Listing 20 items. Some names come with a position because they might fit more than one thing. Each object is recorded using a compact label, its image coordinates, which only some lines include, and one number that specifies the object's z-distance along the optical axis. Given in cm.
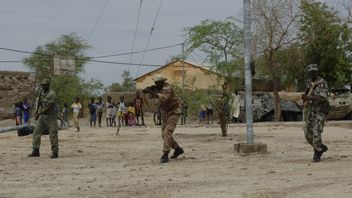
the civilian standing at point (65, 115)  2688
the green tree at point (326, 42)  3769
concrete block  1224
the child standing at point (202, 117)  2820
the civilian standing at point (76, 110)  2390
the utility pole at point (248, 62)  1254
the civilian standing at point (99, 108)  2859
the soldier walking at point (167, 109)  1110
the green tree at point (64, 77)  4175
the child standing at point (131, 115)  2795
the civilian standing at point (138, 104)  2759
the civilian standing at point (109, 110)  2854
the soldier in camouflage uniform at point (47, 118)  1249
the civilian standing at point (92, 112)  2783
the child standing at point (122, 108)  2762
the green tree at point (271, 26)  3412
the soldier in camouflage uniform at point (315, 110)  1030
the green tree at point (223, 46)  1781
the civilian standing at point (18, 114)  2888
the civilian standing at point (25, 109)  2803
